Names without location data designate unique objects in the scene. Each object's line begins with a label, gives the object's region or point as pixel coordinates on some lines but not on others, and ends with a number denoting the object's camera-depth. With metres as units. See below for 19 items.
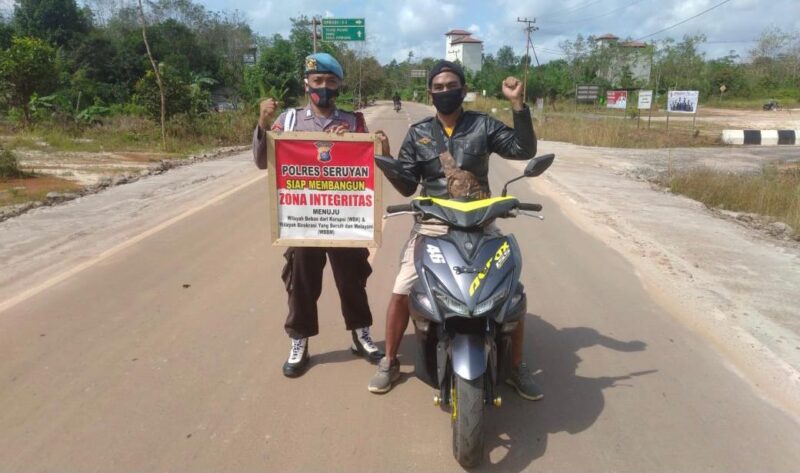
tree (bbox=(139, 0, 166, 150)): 17.53
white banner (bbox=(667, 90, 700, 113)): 26.11
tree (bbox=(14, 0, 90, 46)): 46.91
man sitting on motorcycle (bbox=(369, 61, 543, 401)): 3.24
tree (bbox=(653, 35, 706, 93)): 56.25
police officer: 3.45
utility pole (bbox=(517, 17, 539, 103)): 46.12
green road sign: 31.20
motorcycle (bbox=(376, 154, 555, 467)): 2.68
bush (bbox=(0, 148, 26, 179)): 11.04
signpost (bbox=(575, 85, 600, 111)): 37.09
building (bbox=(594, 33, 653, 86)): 60.53
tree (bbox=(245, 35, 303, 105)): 35.53
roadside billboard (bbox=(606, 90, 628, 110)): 33.78
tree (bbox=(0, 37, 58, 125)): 18.97
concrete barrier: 24.22
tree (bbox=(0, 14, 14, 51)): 40.78
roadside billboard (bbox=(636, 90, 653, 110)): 27.12
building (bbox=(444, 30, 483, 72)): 116.84
